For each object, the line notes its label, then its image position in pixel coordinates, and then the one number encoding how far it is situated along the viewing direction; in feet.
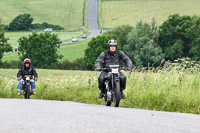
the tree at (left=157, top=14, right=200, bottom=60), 272.92
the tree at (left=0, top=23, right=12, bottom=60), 311.06
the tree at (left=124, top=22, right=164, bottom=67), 266.42
